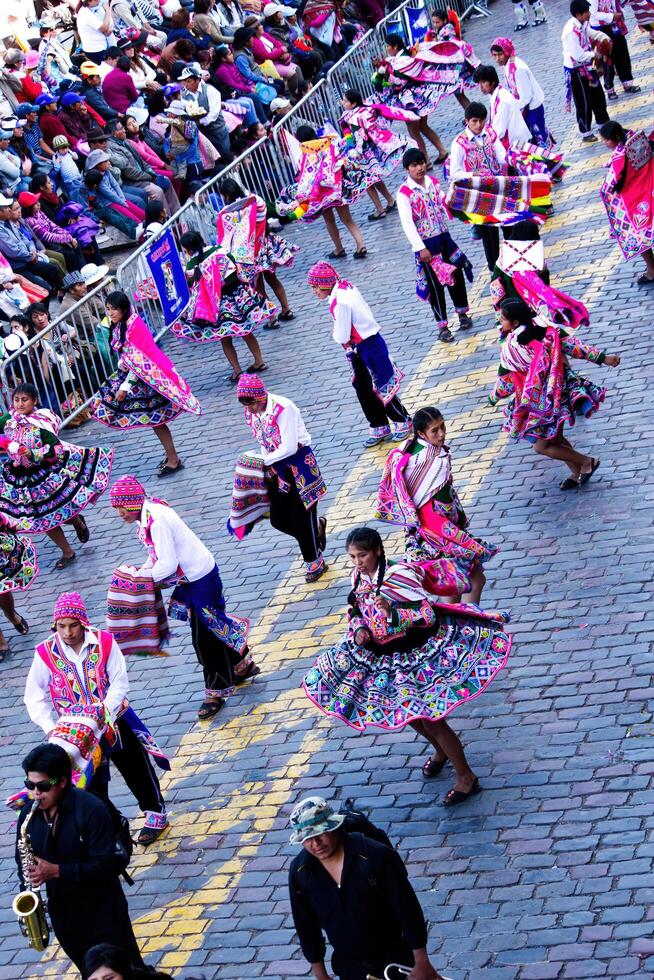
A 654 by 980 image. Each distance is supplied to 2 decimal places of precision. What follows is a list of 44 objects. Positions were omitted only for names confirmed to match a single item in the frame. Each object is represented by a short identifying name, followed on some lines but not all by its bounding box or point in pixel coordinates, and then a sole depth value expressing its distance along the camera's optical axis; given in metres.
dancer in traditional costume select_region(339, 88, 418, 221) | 17.31
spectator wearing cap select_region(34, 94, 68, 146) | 18.02
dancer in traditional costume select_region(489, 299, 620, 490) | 9.91
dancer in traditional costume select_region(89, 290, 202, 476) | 13.23
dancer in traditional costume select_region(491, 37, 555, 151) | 15.45
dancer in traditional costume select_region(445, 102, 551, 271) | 13.46
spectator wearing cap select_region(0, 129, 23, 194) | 16.77
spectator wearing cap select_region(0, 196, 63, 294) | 16.12
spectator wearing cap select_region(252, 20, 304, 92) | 21.89
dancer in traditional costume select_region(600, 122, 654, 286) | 12.63
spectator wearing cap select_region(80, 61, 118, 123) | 18.98
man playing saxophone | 6.39
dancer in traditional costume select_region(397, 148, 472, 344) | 13.21
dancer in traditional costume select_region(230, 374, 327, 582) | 10.02
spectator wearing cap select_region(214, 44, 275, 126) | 20.89
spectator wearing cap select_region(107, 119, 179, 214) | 18.36
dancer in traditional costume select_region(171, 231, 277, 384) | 14.85
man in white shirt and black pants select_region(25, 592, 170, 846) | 7.73
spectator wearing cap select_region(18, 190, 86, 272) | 16.92
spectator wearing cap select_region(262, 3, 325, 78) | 22.83
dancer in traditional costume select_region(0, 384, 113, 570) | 12.16
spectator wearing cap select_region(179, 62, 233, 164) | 19.75
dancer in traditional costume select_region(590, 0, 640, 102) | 18.23
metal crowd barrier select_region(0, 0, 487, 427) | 15.04
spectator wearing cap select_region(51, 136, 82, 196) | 17.75
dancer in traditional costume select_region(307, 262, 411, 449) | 11.63
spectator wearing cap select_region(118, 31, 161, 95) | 19.88
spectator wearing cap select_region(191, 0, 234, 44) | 21.53
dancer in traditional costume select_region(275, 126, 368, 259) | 17.06
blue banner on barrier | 16.73
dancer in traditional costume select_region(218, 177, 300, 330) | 15.31
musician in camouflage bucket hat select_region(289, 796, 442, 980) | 5.48
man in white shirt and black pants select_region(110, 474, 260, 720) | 8.74
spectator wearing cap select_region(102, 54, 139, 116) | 19.12
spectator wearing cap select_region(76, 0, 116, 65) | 20.03
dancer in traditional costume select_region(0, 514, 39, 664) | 11.23
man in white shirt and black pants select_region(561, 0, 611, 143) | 17.11
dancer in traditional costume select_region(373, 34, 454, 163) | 19.22
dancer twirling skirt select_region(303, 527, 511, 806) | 7.21
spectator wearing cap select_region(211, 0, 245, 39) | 22.22
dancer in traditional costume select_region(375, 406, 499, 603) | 8.67
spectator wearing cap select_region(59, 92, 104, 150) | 18.33
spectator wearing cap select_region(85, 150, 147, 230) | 17.98
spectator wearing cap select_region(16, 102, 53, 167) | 17.70
